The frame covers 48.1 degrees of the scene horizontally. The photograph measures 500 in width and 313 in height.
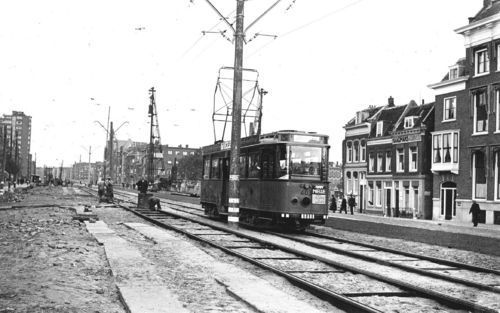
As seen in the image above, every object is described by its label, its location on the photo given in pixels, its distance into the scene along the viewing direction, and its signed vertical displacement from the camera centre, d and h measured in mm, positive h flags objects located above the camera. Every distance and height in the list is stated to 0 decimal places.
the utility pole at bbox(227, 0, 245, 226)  20062 +2168
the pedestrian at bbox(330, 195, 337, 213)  47319 -1643
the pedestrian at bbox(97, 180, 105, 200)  40094 -704
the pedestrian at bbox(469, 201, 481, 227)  33391 -1293
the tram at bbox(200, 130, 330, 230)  19078 +242
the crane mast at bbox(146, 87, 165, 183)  39388 +5358
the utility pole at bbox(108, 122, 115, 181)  49912 +4069
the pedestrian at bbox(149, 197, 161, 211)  31375 -1260
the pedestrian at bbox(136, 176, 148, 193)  32750 -329
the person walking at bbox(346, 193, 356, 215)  46738 -1338
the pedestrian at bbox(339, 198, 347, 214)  47569 -1612
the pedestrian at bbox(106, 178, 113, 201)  39375 -817
